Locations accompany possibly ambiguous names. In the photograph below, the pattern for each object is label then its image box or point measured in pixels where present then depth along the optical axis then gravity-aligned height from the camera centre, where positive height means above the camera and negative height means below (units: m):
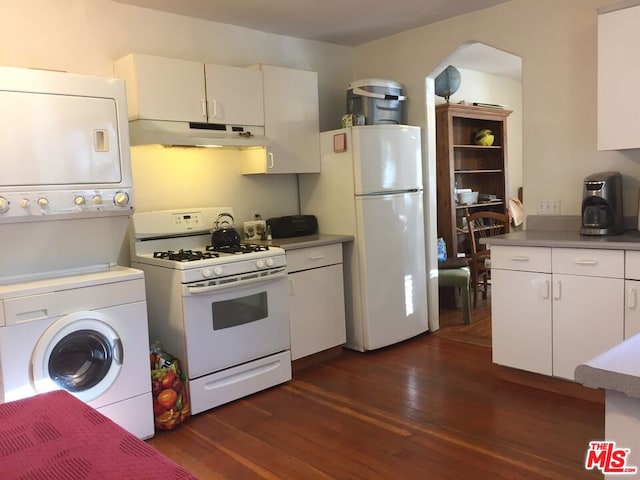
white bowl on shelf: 5.76 -0.07
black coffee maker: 3.07 -0.11
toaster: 4.02 -0.21
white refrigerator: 3.90 -0.17
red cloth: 1.10 -0.53
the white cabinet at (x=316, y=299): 3.67 -0.71
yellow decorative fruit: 6.02 +0.57
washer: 2.40 -0.63
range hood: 3.17 +0.42
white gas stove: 3.03 -0.61
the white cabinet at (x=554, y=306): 2.86 -0.66
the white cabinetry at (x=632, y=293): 2.74 -0.55
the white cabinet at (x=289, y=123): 3.78 +0.54
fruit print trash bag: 2.89 -1.02
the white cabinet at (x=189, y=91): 3.14 +0.68
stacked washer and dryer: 2.45 -0.25
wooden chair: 5.30 -0.67
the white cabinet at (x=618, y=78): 2.86 +0.57
